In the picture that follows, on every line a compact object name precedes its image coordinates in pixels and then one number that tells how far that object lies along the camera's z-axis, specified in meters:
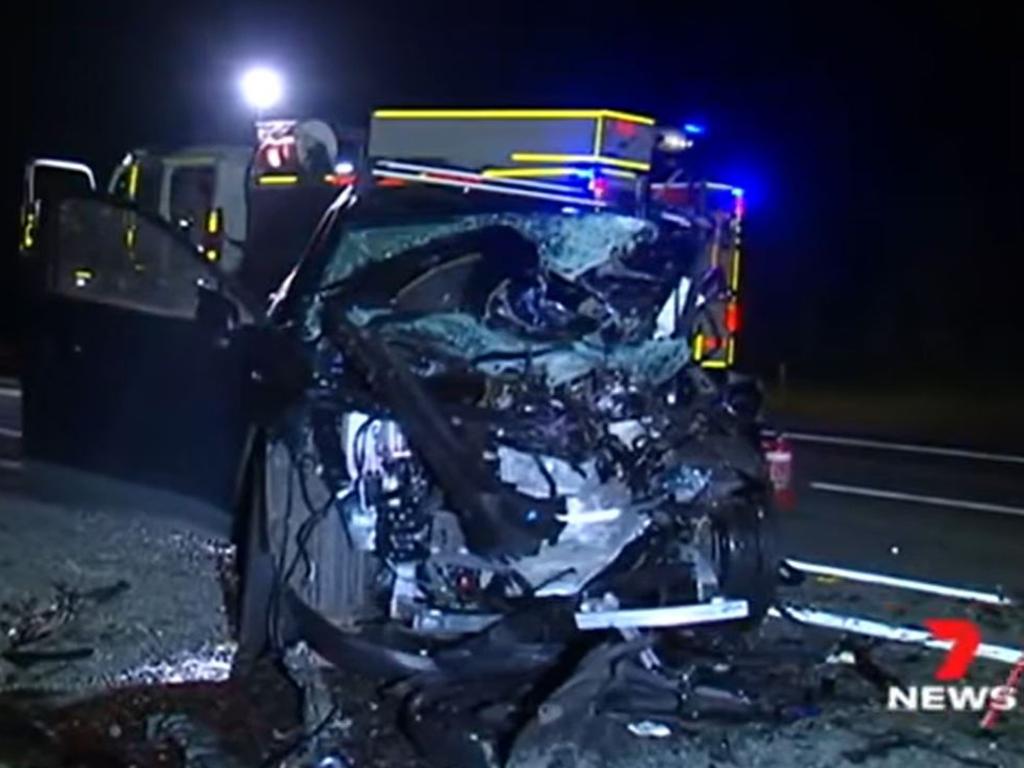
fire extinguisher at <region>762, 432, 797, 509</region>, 7.93
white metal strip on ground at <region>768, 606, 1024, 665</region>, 8.02
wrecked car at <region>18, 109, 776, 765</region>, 6.82
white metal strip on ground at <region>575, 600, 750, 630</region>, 7.04
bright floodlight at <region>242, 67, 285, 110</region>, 17.06
